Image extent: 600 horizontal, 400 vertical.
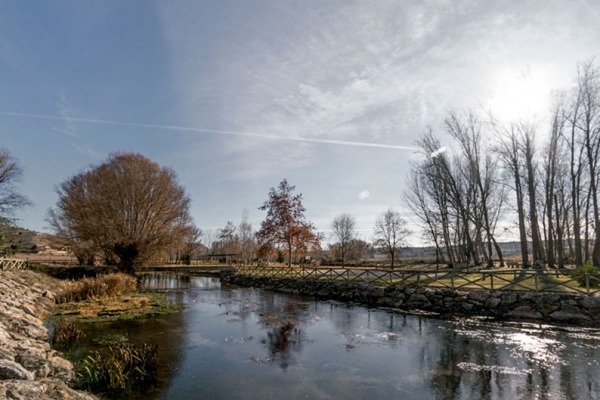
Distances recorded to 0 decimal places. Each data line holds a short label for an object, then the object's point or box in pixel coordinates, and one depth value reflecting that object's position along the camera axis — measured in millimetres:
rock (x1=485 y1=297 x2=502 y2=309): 15500
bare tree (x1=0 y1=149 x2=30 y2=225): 30328
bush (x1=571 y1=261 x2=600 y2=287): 15011
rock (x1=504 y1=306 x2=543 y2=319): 14218
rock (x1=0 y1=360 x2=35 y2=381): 5375
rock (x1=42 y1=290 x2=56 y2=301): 17816
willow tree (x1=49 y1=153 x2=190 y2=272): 33438
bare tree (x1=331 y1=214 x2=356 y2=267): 65000
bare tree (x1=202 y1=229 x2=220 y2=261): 89750
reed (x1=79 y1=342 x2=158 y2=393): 7047
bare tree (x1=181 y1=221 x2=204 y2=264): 37006
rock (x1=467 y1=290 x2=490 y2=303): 16047
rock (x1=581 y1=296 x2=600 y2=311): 13359
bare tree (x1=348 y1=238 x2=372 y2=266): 74625
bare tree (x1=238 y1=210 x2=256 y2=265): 60219
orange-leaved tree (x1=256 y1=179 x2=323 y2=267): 38406
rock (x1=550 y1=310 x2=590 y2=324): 13193
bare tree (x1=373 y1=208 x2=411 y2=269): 49375
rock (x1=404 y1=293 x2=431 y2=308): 17703
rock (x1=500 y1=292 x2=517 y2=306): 15336
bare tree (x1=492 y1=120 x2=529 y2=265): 25184
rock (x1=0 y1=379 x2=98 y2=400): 4417
